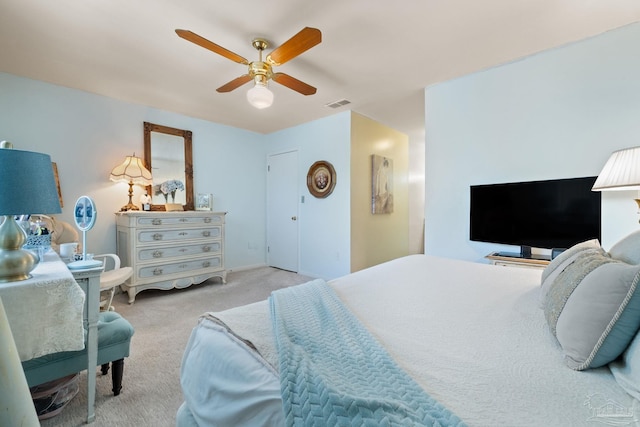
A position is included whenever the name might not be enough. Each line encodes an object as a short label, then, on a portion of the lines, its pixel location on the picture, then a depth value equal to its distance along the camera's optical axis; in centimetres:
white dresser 301
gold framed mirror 360
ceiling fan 169
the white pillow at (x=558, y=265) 114
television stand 222
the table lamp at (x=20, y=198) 100
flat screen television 214
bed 59
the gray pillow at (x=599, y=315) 68
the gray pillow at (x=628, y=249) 91
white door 448
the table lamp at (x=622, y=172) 163
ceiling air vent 343
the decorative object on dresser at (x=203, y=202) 401
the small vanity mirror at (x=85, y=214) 153
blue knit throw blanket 54
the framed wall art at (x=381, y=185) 422
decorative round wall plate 396
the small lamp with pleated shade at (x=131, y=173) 315
